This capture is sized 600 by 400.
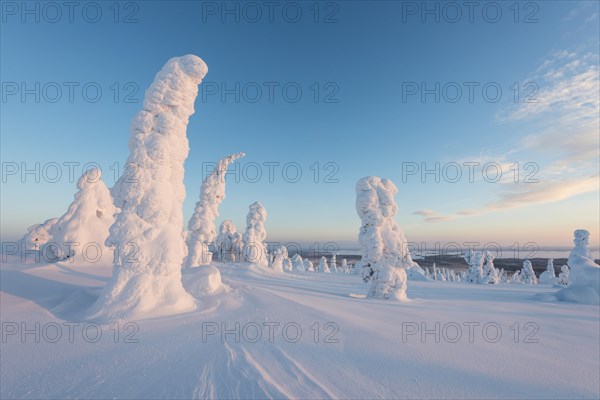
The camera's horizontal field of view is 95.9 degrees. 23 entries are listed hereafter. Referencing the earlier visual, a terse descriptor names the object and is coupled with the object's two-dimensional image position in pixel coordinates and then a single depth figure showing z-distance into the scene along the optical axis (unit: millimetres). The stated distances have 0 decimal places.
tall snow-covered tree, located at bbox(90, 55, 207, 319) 8094
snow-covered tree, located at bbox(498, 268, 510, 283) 63694
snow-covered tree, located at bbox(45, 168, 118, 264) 20312
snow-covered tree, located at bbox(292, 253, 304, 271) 64938
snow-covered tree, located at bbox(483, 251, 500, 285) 47188
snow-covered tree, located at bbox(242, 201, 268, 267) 36344
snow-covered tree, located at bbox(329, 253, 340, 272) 70688
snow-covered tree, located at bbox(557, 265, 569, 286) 48844
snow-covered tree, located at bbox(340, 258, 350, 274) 70238
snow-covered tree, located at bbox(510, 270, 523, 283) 54144
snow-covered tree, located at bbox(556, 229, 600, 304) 16516
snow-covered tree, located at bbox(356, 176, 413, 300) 15305
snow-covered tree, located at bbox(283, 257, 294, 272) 57734
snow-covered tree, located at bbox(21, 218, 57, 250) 25859
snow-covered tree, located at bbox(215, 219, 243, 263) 41062
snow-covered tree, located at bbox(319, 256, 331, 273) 63925
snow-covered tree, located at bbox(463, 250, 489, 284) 47438
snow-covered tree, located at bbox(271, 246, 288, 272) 40356
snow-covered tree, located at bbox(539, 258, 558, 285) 51381
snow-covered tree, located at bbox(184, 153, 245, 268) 24281
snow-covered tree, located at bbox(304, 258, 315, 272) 66150
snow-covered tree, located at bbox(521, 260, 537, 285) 56406
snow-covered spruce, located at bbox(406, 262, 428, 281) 42931
